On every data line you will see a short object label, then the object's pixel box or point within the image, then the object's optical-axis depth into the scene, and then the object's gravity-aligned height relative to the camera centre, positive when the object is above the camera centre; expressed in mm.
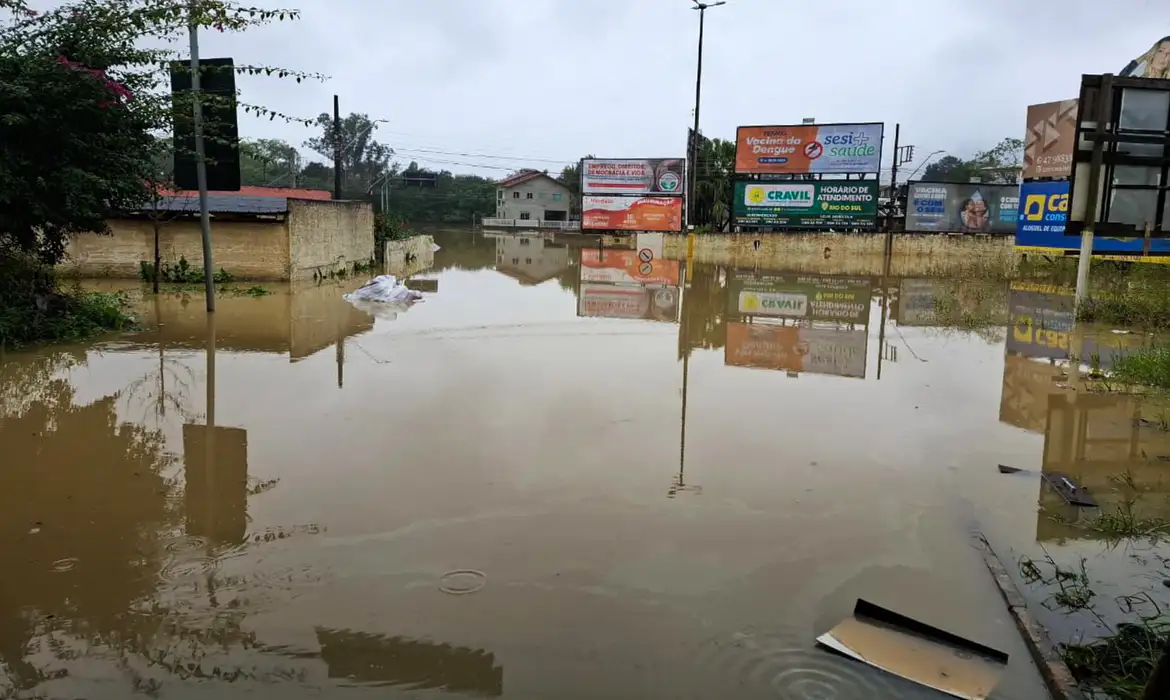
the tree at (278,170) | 75312 +6808
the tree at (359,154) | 86062 +9214
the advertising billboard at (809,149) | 33531 +4183
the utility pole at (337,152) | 28400 +3068
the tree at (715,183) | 46656 +3636
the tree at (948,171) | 67525 +7586
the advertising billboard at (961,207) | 36125 +2030
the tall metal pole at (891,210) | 32906 +1698
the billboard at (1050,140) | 21952 +3183
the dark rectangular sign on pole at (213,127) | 12281 +1654
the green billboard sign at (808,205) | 33812 +1849
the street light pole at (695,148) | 37344 +4591
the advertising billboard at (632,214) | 39500 +1499
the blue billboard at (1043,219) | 20312 +929
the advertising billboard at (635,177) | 39062 +3266
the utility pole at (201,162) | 12008 +1117
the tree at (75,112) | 10102 +1537
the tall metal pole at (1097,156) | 12375 +1544
